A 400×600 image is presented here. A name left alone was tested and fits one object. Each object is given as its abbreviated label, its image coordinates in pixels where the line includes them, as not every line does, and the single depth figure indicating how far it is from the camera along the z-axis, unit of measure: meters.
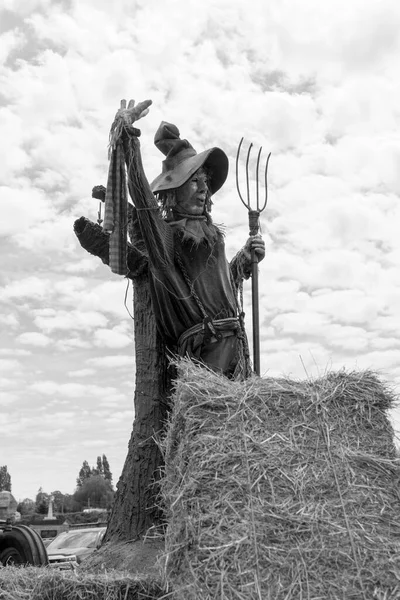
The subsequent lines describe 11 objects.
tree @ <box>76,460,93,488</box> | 89.16
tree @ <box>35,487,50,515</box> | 61.25
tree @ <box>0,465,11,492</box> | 70.99
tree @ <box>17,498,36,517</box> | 59.92
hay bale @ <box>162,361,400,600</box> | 3.06
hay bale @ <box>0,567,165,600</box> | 3.85
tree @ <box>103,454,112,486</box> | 86.81
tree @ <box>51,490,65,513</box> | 74.15
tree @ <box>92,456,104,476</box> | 90.62
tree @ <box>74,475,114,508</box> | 72.31
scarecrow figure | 4.86
